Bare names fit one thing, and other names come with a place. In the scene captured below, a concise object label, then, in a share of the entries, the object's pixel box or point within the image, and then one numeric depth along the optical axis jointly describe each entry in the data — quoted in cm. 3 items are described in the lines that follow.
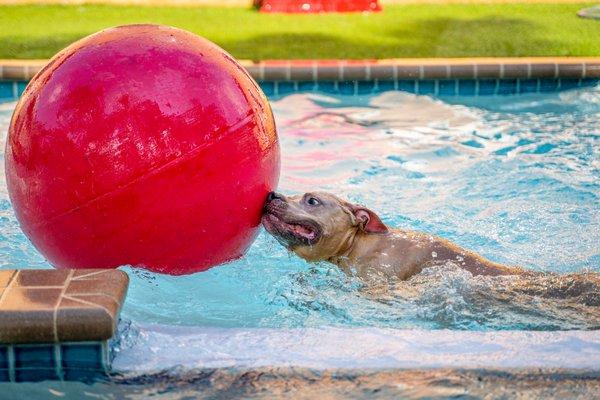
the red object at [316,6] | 1323
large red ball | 405
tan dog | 519
